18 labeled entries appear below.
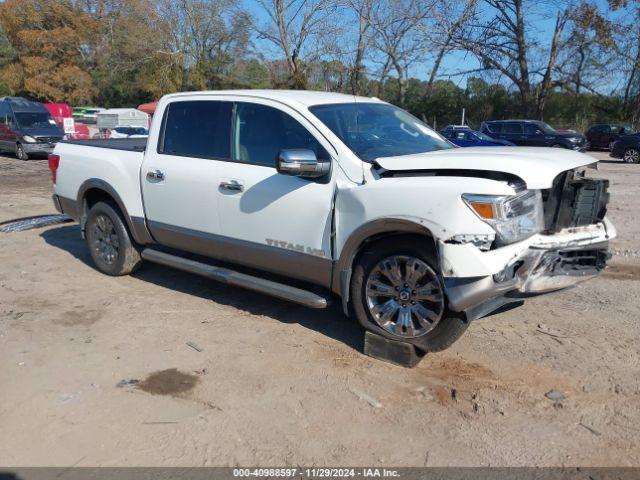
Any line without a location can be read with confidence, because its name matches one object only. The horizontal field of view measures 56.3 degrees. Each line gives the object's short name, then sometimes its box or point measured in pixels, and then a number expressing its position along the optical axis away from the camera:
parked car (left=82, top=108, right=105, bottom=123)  42.69
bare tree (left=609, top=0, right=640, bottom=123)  34.94
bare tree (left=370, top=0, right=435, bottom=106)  31.86
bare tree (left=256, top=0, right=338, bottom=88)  28.61
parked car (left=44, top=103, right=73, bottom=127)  27.72
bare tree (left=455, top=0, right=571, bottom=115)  35.09
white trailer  31.98
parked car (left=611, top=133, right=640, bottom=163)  22.58
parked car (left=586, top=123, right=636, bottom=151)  28.72
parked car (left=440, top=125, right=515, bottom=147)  19.69
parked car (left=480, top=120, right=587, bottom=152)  24.00
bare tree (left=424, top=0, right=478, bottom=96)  33.09
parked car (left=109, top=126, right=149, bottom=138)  22.74
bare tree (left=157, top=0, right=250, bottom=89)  35.26
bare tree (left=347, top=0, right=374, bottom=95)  29.52
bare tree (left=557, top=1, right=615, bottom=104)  34.62
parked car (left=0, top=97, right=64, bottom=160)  21.08
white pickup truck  3.73
